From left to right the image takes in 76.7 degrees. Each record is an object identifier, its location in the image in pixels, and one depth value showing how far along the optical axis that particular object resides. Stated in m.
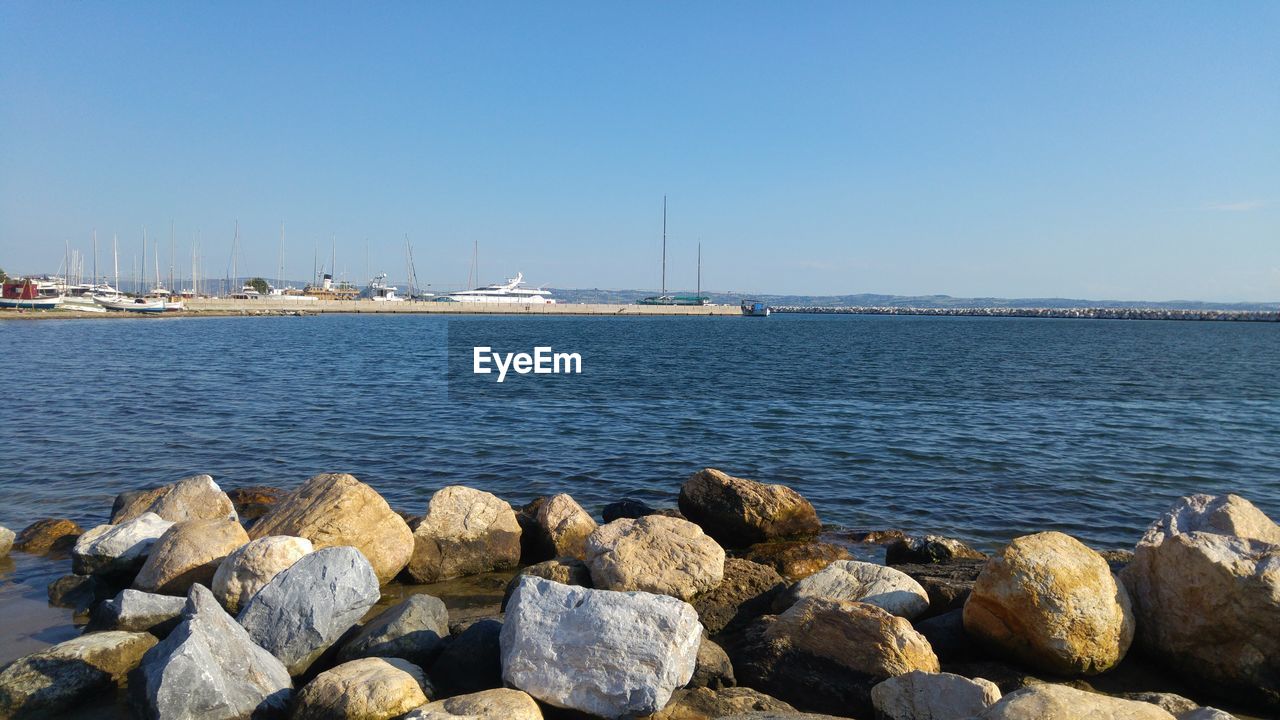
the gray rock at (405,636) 6.37
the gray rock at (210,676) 5.48
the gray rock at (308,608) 6.48
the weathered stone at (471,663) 6.06
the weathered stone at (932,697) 5.24
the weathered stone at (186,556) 7.71
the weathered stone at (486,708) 5.03
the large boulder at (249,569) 7.13
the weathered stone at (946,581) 7.42
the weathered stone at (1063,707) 4.54
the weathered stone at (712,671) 6.08
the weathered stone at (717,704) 5.64
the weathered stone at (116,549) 8.42
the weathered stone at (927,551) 9.36
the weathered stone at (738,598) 7.47
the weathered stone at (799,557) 9.09
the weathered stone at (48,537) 9.80
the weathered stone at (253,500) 11.67
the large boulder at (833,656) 5.99
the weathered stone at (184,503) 9.51
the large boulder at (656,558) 7.42
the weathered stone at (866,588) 7.20
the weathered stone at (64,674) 5.82
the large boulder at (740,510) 10.28
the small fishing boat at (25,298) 77.88
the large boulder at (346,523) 8.22
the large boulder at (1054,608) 6.16
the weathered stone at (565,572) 7.73
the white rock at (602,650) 5.50
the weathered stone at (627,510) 11.11
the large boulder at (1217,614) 6.04
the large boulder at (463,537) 8.91
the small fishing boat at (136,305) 85.56
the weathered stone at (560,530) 9.49
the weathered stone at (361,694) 5.36
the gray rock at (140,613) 6.91
